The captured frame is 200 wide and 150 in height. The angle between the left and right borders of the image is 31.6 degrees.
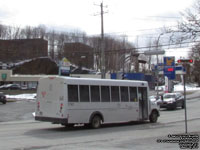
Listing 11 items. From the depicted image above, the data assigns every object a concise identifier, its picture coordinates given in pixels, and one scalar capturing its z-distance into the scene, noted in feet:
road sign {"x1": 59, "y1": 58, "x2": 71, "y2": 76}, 112.68
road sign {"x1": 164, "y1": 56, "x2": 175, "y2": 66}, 156.26
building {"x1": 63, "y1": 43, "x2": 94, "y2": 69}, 306.35
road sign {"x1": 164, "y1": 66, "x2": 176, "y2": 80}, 159.99
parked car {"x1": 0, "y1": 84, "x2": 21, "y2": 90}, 245.45
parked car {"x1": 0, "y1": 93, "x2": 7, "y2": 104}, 129.55
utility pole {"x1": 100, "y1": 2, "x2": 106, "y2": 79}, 129.76
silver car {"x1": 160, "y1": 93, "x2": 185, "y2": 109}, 115.75
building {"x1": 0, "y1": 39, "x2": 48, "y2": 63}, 320.70
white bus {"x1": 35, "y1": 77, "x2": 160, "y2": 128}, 54.70
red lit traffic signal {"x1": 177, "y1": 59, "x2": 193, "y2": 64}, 48.83
